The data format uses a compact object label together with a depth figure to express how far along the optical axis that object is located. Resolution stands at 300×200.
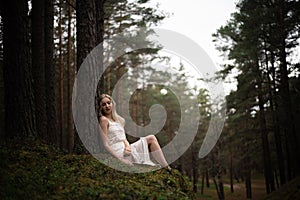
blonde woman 5.42
